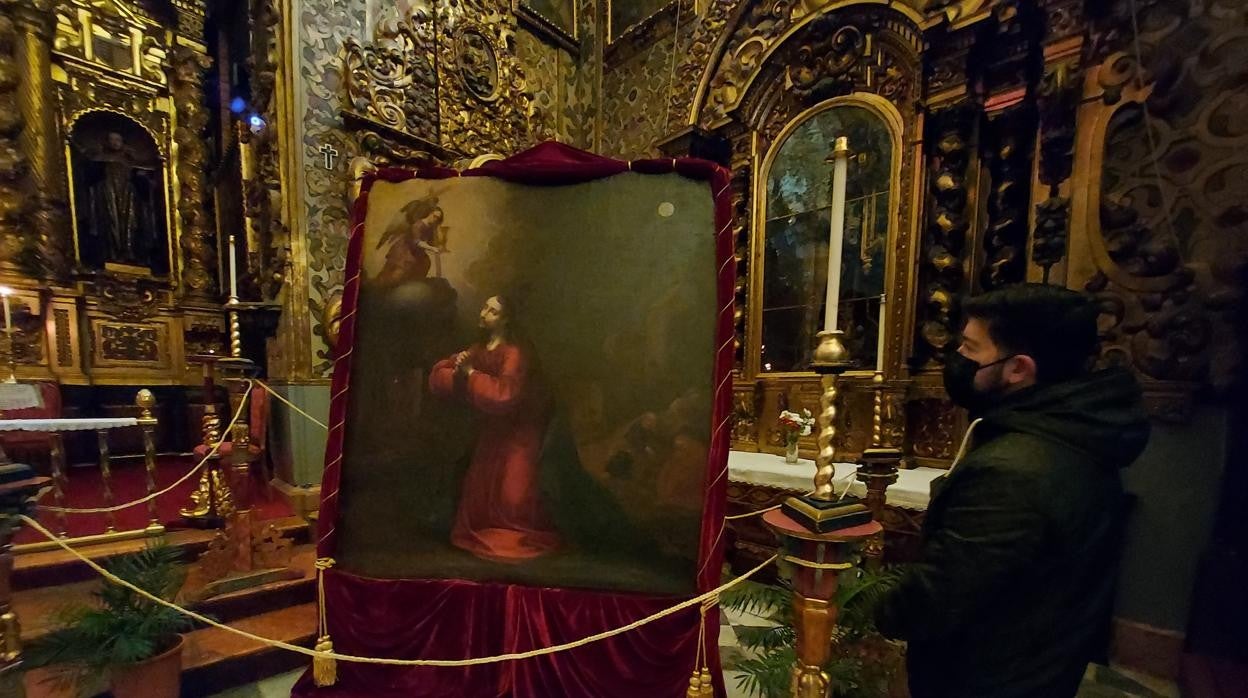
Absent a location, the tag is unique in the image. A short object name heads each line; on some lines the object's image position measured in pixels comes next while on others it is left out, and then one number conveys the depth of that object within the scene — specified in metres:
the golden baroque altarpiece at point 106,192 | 5.19
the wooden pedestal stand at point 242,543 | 2.88
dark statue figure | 5.79
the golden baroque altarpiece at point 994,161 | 2.51
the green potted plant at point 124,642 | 1.94
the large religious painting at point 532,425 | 1.84
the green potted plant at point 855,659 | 2.04
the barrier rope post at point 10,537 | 1.55
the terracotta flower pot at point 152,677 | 1.98
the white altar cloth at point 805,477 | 2.91
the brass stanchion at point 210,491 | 3.38
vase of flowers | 3.85
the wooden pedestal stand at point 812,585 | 1.27
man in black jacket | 1.30
